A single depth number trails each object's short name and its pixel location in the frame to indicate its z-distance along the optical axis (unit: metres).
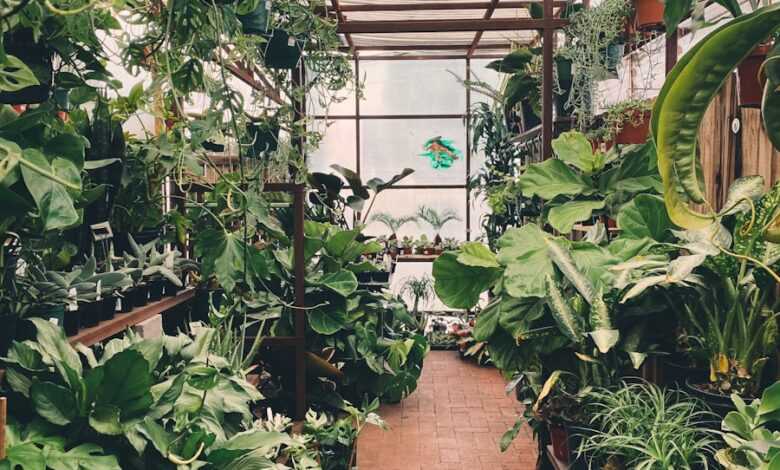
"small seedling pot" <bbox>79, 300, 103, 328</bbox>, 2.19
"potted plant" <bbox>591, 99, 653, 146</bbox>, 3.65
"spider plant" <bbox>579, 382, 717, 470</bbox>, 1.89
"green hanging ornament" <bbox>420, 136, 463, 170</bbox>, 8.12
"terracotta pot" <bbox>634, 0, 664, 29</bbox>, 3.82
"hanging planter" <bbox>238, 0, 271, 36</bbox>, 2.93
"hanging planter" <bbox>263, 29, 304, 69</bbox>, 3.63
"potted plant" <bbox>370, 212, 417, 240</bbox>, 7.99
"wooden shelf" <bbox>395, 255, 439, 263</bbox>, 7.57
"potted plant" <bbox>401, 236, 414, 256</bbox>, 7.74
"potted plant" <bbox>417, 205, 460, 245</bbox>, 7.91
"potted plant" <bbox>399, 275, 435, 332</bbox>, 7.04
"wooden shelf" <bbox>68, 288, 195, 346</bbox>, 2.13
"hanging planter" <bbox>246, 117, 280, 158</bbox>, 3.80
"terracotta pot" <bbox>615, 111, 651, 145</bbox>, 3.77
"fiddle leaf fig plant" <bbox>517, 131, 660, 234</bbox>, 3.27
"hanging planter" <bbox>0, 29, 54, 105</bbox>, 1.71
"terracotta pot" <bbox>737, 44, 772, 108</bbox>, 2.30
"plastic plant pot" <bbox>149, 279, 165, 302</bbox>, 2.82
